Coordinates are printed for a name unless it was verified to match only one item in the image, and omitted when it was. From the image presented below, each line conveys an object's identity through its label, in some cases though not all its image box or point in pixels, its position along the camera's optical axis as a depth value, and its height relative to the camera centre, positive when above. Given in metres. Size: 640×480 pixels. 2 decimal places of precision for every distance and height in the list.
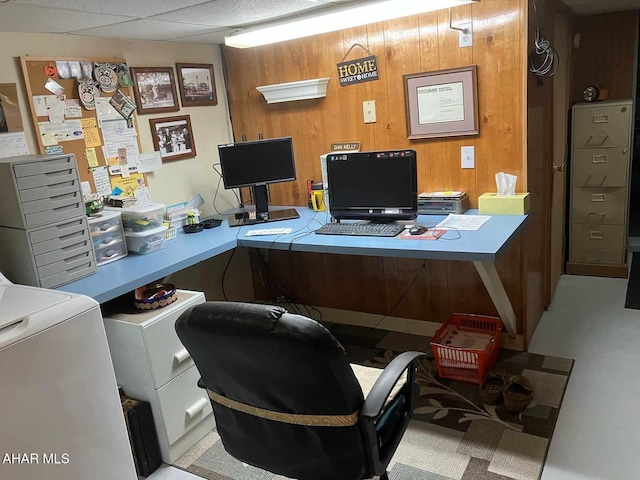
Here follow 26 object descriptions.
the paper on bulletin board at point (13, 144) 2.47 +0.02
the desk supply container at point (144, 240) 2.68 -0.52
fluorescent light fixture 2.41 +0.45
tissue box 2.74 -0.53
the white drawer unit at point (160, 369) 2.26 -0.99
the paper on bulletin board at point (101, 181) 2.88 -0.21
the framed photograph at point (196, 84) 3.38 +0.29
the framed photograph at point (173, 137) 3.21 -0.03
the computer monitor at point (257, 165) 3.19 -0.24
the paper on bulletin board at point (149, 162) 3.12 -0.15
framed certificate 2.87 +0.02
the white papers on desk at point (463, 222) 2.62 -0.58
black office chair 1.40 -0.77
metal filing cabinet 3.85 -0.71
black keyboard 2.66 -0.58
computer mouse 2.57 -0.57
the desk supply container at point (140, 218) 2.70 -0.40
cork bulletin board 2.60 +0.10
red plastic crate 2.73 -1.29
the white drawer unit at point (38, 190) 2.13 -0.18
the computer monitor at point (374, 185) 2.83 -0.38
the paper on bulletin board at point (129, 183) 2.99 -0.26
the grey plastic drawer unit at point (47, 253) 2.20 -0.44
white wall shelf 3.26 +0.19
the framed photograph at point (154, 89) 3.10 +0.27
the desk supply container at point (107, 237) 2.54 -0.46
